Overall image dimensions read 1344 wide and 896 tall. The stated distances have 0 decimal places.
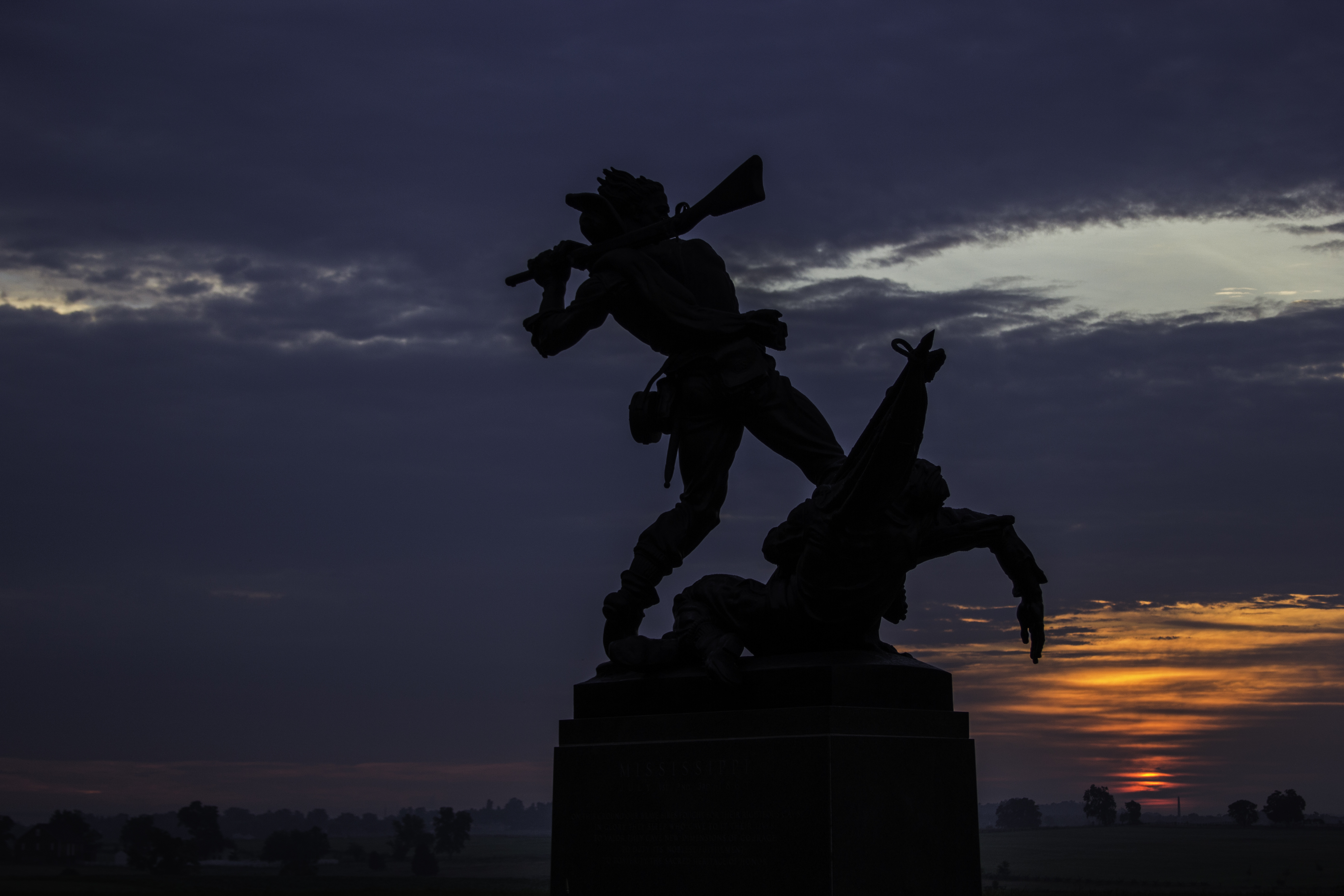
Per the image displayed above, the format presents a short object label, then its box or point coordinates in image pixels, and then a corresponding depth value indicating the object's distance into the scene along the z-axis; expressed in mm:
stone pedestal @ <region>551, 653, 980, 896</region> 8062
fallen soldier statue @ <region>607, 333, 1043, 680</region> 8109
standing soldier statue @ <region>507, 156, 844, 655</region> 9859
